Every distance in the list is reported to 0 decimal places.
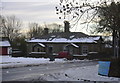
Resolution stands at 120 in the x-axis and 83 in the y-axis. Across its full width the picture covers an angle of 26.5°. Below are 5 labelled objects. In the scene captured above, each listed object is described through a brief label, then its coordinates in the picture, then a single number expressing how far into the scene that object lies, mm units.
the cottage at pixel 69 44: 54875
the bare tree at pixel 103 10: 13852
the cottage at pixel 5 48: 64375
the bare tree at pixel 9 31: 81056
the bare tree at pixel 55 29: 107812
